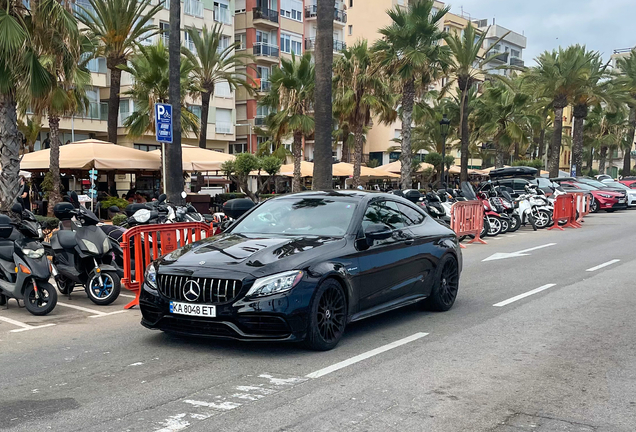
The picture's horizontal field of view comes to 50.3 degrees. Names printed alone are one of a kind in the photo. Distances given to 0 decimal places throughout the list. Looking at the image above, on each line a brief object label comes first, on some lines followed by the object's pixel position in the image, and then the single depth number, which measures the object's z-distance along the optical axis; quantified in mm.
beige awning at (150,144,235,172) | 24594
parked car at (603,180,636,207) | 35122
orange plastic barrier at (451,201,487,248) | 17547
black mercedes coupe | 6012
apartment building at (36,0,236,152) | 41344
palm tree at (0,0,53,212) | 13414
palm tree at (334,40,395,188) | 35406
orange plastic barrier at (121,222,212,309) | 8906
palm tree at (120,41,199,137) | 26141
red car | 32031
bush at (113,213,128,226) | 19191
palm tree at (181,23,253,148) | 35094
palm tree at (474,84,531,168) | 44031
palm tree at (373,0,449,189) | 30469
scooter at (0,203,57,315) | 8461
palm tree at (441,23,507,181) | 35750
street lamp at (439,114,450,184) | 33934
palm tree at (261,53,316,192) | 33375
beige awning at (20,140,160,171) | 21531
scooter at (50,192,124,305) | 9211
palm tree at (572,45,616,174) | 41656
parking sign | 13648
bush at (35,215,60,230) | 17923
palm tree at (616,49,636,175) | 47531
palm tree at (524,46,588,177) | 41000
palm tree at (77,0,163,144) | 26969
